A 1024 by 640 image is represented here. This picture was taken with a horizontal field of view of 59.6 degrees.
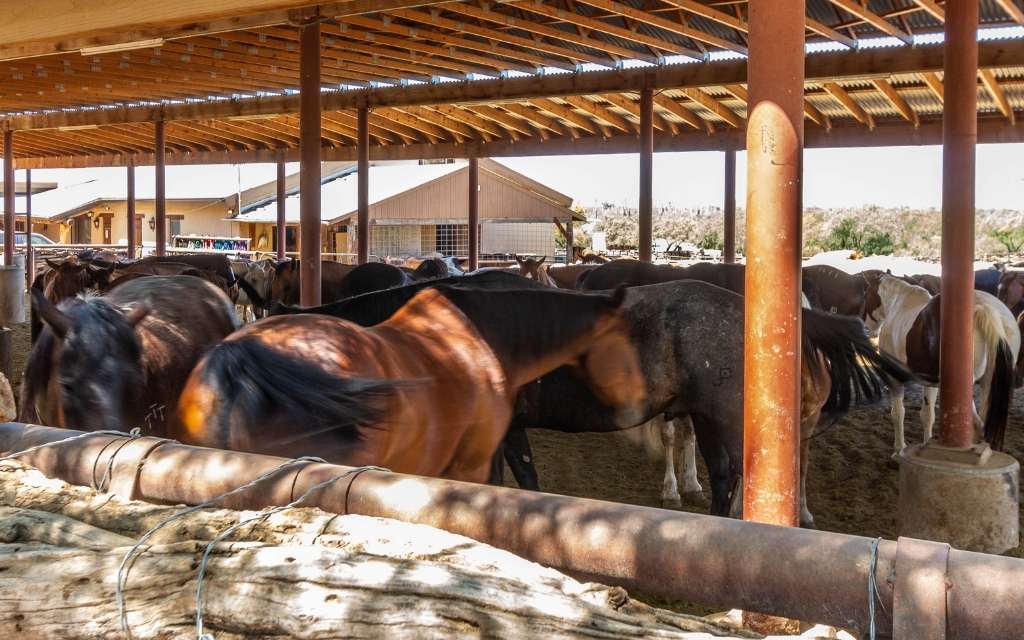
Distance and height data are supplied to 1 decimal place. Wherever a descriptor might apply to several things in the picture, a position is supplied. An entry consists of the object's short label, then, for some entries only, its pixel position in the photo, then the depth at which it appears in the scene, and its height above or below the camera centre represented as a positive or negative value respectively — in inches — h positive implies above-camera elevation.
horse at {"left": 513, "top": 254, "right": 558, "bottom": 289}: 577.4 +10.0
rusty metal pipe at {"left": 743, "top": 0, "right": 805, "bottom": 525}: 123.3 +4.2
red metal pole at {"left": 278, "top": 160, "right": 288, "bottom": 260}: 819.5 +67.8
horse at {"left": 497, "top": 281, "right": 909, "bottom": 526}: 210.4 -22.1
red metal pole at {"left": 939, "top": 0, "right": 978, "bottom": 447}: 224.8 +16.4
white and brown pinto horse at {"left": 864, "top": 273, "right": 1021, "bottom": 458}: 286.0 -22.7
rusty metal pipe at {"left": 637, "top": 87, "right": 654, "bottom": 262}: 457.7 +62.8
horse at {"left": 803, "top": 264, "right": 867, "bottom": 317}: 453.1 -4.0
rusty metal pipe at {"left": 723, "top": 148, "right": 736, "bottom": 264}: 631.2 +57.6
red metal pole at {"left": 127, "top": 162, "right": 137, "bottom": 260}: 826.2 +68.7
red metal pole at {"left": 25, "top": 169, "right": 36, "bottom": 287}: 932.0 +45.9
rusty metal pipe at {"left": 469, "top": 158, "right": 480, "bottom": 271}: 738.2 +59.0
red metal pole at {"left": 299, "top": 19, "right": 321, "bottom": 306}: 346.6 +48.0
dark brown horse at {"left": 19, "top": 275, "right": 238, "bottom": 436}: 161.6 -15.8
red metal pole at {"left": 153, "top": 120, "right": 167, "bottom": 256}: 646.5 +75.3
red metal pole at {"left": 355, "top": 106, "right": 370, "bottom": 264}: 518.6 +67.9
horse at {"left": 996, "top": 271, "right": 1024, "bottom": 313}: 474.9 -5.1
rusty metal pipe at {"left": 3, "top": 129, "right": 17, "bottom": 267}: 735.7 +72.8
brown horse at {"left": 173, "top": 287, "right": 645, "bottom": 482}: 116.3 -13.7
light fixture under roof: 249.3 +67.4
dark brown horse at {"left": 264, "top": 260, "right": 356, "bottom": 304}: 515.8 +3.4
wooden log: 61.3 -22.3
